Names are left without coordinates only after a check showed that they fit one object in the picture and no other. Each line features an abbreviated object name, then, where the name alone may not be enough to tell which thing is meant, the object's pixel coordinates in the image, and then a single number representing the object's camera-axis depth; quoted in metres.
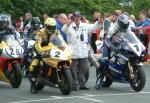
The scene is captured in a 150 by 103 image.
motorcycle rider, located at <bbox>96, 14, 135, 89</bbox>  14.28
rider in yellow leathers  13.84
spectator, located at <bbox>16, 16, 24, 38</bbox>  30.61
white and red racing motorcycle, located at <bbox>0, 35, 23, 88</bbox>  14.80
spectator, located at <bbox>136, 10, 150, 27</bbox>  22.52
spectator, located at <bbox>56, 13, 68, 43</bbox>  15.00
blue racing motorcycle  14.04
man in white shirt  14.55
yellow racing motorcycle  13.34
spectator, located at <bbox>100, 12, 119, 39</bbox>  15.95
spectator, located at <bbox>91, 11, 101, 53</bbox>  22.75
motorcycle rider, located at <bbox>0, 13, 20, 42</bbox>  15.30
